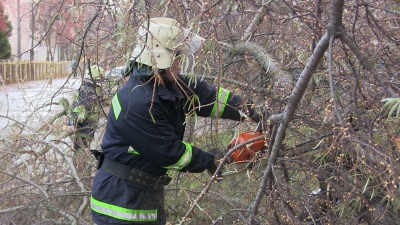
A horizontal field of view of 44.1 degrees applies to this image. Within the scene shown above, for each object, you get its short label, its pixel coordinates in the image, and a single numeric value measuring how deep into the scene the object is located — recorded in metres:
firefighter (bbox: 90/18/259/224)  2.79
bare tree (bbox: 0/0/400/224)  2.22
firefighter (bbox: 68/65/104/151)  3.82
